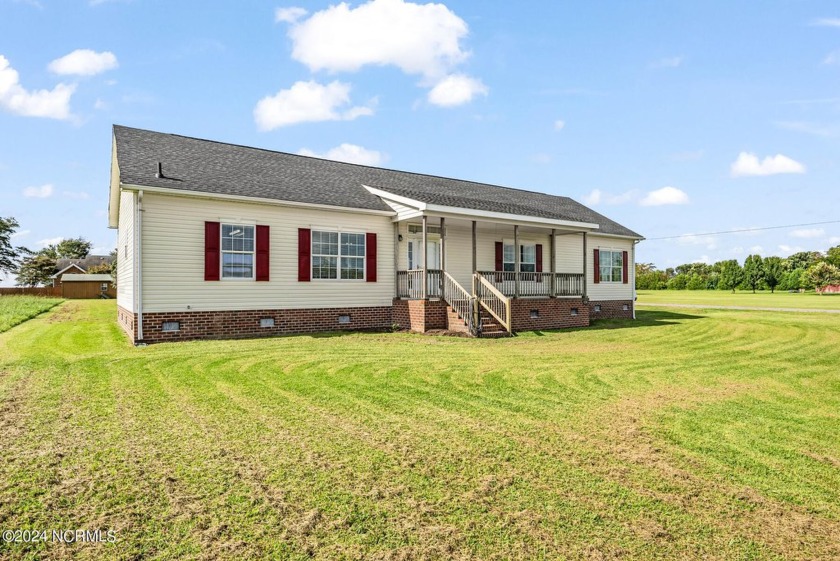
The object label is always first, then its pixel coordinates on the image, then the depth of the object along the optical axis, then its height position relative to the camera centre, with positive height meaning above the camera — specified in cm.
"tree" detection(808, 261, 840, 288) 6581 +171
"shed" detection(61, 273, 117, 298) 4534 +36
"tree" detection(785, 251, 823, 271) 8698 +521
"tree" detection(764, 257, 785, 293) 6638 +207
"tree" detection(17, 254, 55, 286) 6550 +304
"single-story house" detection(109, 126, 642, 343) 1209 +120
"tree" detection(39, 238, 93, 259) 8269 +739
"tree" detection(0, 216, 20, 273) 6138 +607
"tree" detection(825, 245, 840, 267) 7806 +496
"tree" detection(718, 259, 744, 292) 6800 +176
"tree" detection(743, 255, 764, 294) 6625 +221
